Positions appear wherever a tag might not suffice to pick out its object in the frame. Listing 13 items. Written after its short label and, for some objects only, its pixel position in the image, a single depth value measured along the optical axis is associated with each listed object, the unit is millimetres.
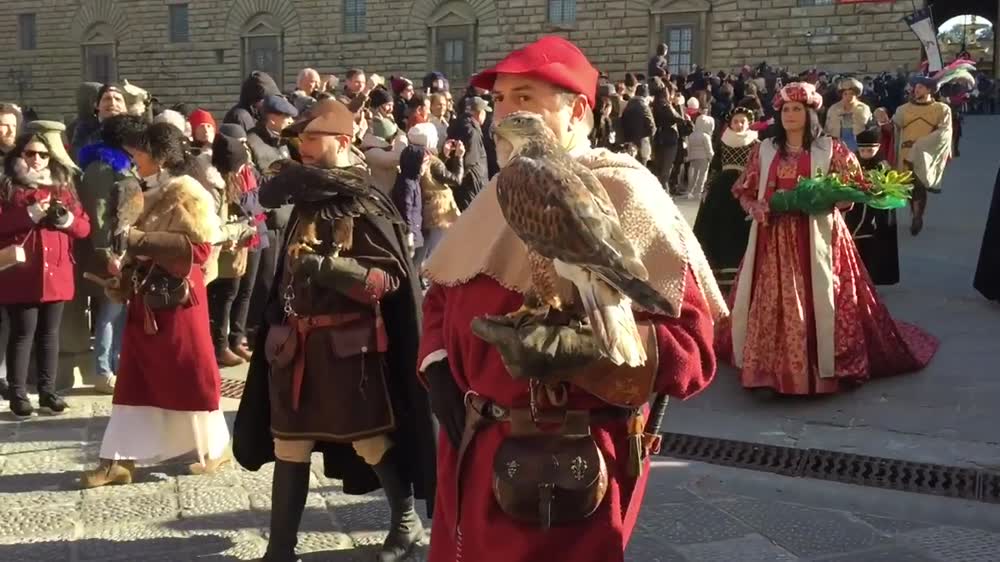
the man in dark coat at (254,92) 9766
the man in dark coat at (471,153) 10219
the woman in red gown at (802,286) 6270
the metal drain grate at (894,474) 5098
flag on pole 22494
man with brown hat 3773
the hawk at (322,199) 3727
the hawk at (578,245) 2027
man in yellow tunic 12305
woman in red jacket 5977
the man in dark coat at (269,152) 8070
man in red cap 2332
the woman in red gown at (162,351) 4906
